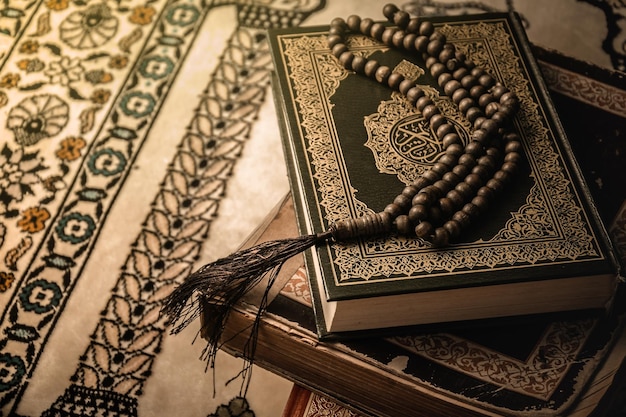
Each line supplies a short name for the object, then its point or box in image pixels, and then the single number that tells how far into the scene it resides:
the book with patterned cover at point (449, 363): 0.87
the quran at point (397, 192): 0.87
